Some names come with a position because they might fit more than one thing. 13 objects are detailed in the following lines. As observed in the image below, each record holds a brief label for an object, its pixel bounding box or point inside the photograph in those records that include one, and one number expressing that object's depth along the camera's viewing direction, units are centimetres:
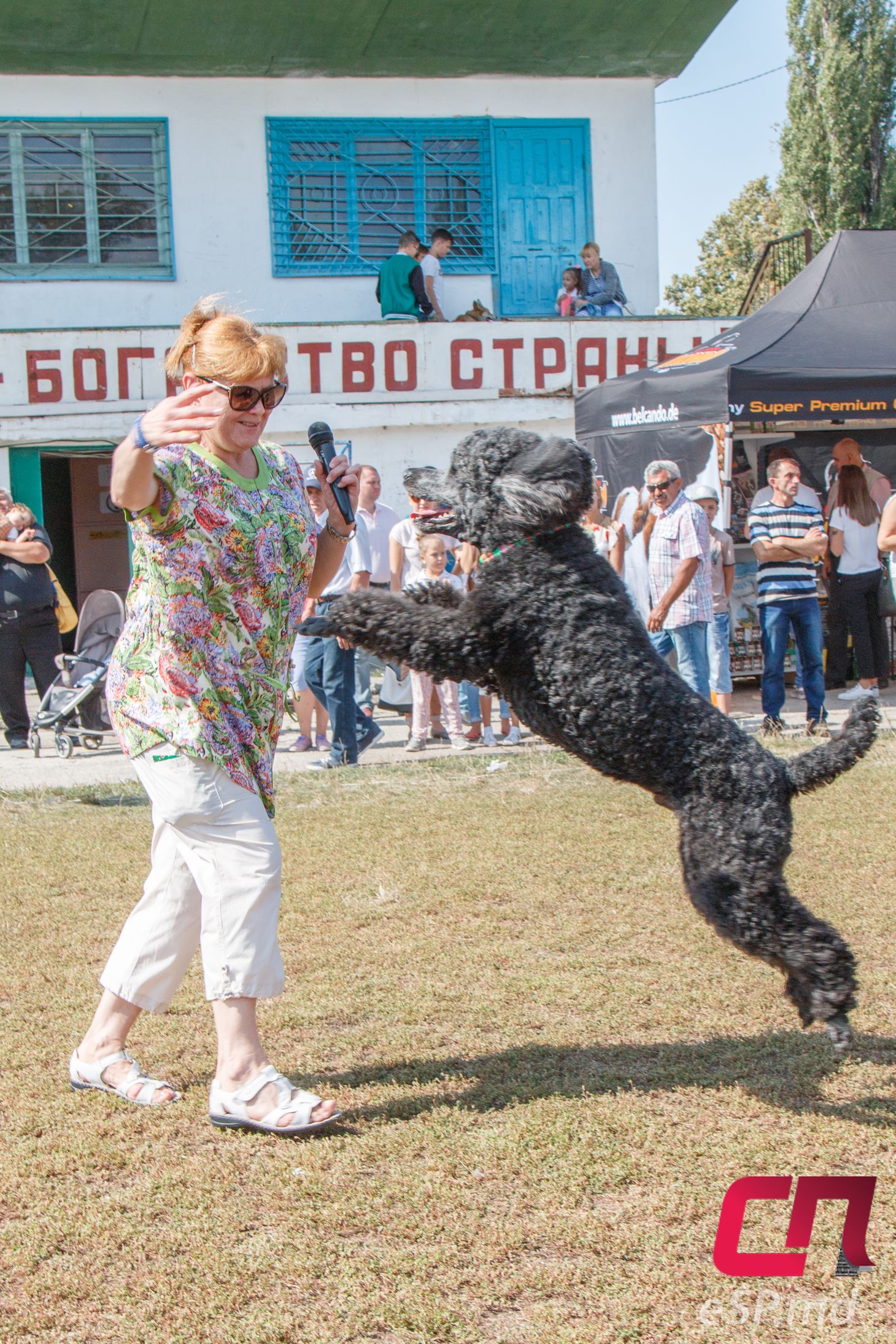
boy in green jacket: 1423
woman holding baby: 1009
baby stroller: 989
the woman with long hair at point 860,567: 1069
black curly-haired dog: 309
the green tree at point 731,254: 3750
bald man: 1102
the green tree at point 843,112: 2647
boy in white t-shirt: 1468
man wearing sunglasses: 869
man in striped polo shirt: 916
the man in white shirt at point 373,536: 939
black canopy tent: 1002
